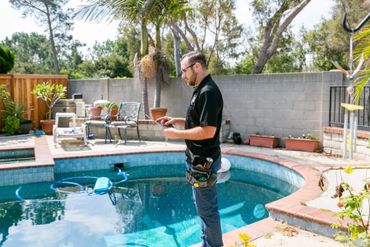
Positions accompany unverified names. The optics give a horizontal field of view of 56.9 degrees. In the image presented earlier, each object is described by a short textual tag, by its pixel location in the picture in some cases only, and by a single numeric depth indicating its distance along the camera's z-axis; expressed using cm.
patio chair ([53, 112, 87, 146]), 721
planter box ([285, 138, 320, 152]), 668
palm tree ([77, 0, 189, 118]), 822
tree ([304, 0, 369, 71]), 1149
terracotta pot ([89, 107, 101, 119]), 901
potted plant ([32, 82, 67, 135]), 925
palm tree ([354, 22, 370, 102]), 200
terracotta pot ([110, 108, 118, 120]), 869
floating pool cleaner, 511
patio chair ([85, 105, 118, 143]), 802
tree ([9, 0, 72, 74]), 2034
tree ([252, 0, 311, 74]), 954
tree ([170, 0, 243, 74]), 1090
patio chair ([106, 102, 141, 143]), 786
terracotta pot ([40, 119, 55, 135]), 923
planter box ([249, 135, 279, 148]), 726
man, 218
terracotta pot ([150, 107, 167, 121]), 841
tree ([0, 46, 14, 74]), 973
